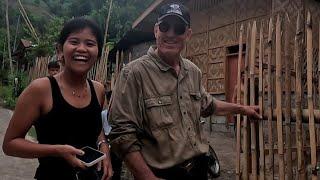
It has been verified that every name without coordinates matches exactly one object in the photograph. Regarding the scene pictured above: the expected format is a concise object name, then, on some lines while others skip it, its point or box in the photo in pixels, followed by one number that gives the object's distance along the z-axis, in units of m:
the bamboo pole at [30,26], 12.82
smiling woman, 1.01
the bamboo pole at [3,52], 14.50
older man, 1.16
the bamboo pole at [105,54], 4.73
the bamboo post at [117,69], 3.68
